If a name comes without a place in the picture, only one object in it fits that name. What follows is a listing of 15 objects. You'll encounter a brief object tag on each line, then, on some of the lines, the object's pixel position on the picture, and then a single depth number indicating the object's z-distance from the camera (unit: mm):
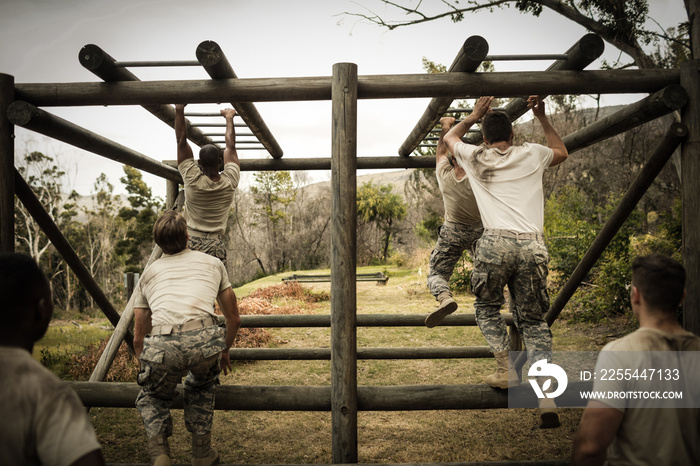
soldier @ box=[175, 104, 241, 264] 4016
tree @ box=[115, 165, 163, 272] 35781
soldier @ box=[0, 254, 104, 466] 1216
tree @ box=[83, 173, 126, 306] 35594
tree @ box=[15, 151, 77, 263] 29062
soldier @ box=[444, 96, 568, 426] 2906
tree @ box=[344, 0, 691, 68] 7820
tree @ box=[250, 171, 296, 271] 35375
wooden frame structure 2959
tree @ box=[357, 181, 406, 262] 33500
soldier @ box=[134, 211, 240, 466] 2650
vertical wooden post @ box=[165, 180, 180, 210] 6293
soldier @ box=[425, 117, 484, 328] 3889
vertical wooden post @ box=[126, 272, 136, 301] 7773
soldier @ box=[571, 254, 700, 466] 1623
